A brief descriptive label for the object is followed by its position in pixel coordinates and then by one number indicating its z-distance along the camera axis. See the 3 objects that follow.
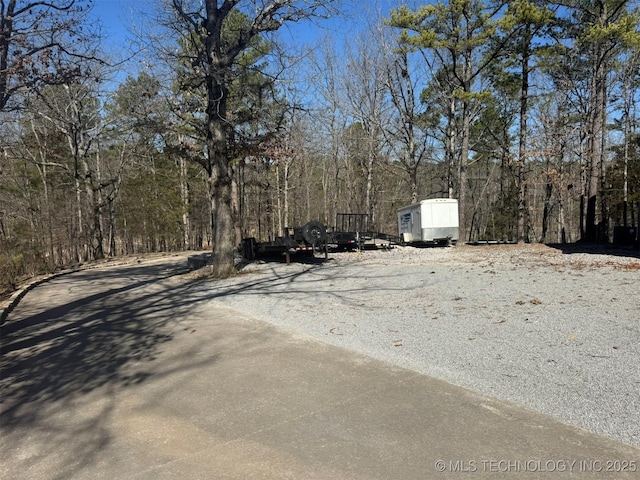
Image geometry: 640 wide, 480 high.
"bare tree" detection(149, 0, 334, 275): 12.23
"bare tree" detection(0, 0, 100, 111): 6.98
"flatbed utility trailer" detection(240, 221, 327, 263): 14.97
